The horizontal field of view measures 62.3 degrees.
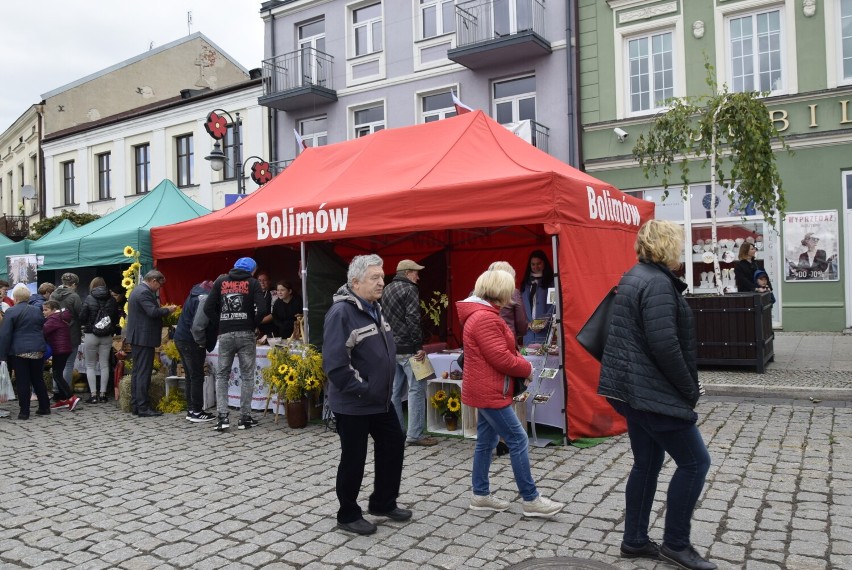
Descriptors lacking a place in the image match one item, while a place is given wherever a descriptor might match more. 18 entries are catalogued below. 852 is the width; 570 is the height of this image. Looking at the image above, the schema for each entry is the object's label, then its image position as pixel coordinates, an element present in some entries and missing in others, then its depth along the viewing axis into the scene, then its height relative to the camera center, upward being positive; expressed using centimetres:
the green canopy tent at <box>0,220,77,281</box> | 1217 +89
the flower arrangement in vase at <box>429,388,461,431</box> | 680 -115
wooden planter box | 938 -67
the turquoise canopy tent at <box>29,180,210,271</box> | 964 +89
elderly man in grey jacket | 414 -54
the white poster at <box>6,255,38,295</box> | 1132 +44
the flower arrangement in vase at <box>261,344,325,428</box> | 736 -93
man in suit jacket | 834 -44
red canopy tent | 629 +75
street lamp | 1470 +309
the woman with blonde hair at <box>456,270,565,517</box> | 433 -55
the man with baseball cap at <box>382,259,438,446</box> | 639 -41
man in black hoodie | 736 -32
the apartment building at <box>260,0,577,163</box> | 1628 +560
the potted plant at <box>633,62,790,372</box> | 947 +159
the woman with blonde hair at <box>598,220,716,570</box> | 342 -51
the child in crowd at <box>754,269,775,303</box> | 1063 -1
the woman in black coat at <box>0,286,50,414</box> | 844 -56
